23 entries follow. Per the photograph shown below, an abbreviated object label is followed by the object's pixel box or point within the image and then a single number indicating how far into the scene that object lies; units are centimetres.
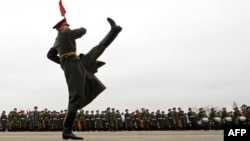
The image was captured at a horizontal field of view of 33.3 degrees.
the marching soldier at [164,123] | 2785
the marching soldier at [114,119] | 2815
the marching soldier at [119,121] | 2820
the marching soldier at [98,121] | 2825
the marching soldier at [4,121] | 2722
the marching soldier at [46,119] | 2745
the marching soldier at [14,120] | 2702
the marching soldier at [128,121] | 2861
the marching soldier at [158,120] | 2828
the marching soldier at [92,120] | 2843
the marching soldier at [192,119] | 2658
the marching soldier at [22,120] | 2714
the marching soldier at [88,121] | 2823
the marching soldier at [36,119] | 2721
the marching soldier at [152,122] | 2834
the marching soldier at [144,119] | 2834
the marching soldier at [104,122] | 2825
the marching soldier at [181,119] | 2713
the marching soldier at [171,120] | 2753
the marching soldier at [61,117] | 2811
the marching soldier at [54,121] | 2784
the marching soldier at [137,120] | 2853
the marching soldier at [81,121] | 2792
